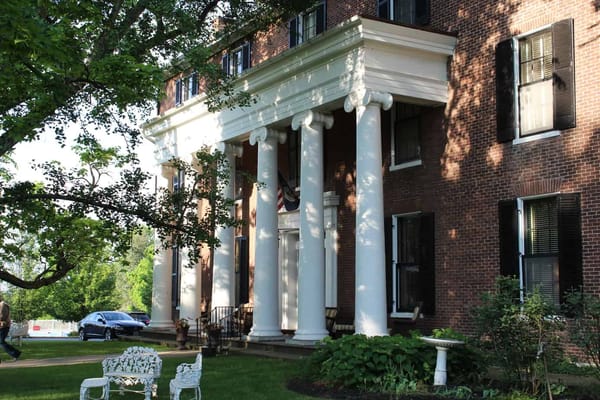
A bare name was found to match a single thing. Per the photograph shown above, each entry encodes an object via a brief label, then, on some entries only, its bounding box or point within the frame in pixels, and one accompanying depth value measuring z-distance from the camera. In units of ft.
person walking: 63.72
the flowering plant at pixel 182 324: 69.55
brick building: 46.39
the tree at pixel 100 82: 36.19
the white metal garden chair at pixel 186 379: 33.78
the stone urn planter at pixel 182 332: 69.62
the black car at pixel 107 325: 106.52
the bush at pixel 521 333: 34.42
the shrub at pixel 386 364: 38.63
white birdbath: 37.83
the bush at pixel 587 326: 33.12
